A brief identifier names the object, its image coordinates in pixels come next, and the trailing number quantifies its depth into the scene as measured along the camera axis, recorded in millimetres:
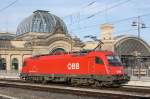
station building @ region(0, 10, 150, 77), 129750
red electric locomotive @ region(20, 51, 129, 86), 35438
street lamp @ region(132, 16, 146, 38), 72862
